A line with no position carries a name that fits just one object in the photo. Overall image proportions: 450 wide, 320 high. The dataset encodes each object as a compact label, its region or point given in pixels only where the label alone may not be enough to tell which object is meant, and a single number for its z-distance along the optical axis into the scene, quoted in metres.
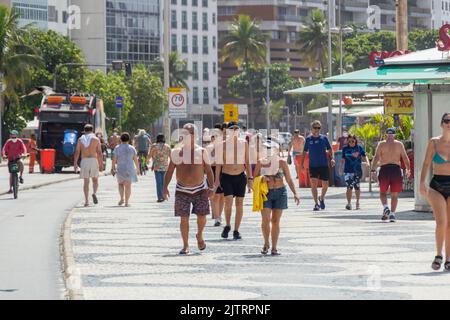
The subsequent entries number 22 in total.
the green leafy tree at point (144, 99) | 131.25
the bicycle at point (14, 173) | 35.91
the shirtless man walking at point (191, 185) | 19.11
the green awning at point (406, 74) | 25.30
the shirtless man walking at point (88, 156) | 31.25
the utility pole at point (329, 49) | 67.12
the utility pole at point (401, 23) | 42.31
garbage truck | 59.12
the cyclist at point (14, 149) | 36.50
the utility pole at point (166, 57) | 54.72
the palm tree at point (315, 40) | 145.62
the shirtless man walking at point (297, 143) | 45.69
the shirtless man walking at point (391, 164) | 25.34
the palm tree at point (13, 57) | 87.75
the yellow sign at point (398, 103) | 36.56
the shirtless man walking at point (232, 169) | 21.56
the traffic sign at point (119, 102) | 82.94
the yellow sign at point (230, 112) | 55.56
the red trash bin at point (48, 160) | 58.58
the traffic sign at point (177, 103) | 47.66
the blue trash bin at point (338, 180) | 41.31
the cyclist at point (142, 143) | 48.81
